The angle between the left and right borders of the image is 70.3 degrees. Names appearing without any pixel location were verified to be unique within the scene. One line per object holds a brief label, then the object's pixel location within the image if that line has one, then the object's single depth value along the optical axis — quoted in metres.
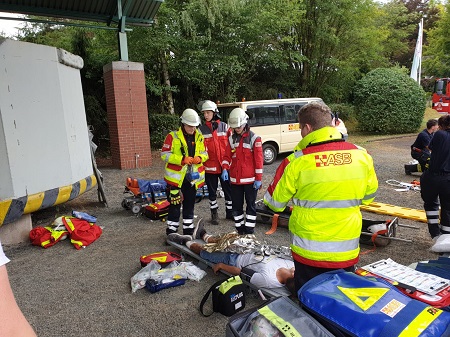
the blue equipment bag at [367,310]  1.59
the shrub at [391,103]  15.40
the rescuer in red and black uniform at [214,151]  5.71
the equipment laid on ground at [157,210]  5.93
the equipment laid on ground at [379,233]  4.45
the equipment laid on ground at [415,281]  2.13
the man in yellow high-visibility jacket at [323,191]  2.22
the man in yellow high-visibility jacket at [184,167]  4.60
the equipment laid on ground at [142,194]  6.35
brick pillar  10.08
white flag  18.00
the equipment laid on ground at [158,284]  3.49
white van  10.51
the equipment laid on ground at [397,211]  5.23
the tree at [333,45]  16.00
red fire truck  13.53
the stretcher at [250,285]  3.10
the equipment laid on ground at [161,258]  3.92
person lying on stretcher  3.19
